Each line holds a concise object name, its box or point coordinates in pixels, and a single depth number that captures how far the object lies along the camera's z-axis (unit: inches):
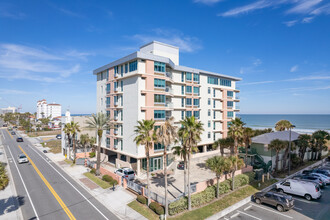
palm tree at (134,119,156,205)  910.4
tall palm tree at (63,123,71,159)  1714.6
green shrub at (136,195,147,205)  935.7
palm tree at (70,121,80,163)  1700.1
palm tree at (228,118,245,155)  1335.6
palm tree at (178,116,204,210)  851.4
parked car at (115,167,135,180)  1262.3
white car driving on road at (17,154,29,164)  1689.2
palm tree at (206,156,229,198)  962.1
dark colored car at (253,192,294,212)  899.3
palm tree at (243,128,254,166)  1461.6
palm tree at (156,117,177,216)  828.6
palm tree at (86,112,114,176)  1377.8
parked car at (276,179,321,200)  1022.4
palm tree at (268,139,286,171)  1371.8
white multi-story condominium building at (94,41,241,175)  1365.7
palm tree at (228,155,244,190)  1016.6
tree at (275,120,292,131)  2371.6
